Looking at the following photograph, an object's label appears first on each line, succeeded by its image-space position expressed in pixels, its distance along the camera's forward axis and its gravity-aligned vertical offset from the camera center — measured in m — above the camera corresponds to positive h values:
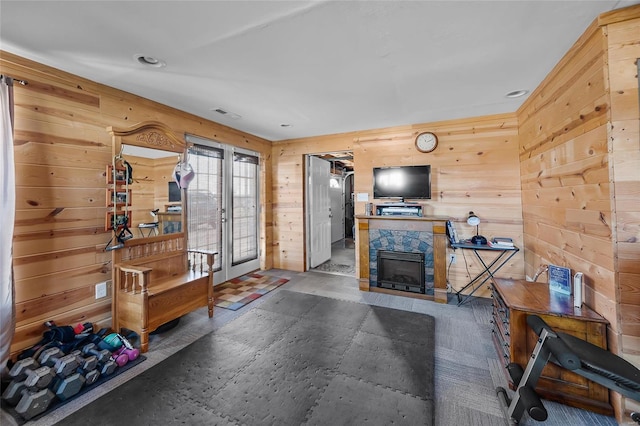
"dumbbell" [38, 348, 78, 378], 1.78 -1.04
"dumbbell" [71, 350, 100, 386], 1.84 -1.12
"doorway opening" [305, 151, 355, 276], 4.75 -0.23
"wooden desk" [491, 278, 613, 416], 1.59 -0.84
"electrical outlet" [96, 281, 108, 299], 2.42 -0.71
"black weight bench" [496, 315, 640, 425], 1.25 -0.81
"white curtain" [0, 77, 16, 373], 1.80 -0.02
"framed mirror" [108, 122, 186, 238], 2.56 +0.40
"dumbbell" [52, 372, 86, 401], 1.70 -1.15
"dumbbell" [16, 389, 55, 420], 1.56 -1.16
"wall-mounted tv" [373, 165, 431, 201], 3.63 +0.42
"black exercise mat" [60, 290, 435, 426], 1.59 -1.24
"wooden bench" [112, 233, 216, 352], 2.25 -0.69
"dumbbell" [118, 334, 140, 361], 2.11 -1.13
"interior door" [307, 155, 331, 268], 4.78 +0.02
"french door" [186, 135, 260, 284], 3.49 +0.13
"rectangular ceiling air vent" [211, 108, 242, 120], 3.18 +1.29
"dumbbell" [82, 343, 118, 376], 1.93 -1.11
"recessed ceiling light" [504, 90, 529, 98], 2.67 +1.24
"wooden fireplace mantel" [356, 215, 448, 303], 3.31 -0.41
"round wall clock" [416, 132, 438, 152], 3.63 +0.99
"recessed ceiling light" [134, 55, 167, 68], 1.99 +1.24
